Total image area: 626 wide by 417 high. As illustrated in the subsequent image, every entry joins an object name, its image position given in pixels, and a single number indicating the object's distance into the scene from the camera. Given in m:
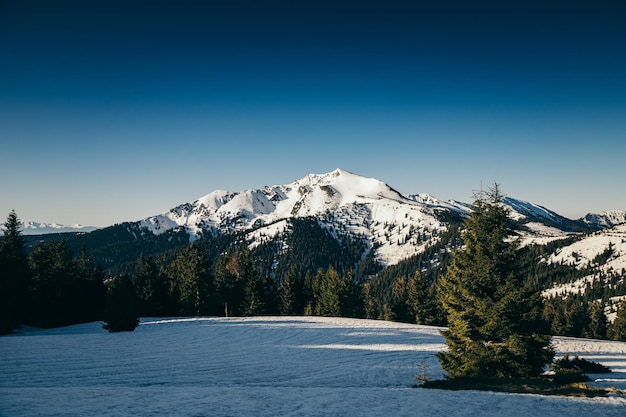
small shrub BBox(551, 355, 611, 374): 23.05
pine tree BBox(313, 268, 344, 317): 64.69
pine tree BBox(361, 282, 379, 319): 73.38
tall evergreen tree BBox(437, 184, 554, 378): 18.11
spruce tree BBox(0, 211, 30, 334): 36.66
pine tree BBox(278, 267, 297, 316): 69.44
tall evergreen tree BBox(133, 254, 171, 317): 58.91
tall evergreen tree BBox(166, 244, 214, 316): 59.56
